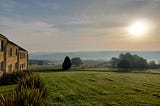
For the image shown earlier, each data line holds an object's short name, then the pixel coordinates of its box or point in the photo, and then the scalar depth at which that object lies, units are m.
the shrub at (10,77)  28.73
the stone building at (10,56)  35.50
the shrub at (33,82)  15.35
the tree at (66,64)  64.81
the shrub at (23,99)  7.60
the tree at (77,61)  162.62
